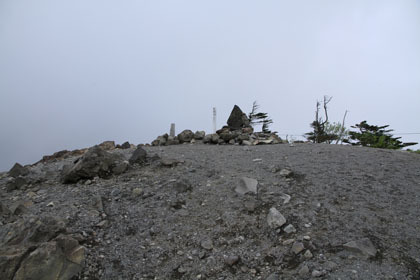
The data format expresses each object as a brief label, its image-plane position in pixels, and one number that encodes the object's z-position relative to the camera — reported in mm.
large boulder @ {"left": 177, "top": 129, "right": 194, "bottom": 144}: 7359
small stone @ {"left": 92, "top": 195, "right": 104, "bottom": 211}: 3164
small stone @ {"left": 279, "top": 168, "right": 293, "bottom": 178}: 3909
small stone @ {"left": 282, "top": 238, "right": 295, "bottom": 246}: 2561
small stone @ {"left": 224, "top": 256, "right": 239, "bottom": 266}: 2396
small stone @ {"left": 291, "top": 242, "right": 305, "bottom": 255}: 2427
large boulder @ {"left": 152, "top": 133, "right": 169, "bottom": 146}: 7332
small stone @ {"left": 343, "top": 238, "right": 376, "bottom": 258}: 2328
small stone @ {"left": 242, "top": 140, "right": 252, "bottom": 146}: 6533
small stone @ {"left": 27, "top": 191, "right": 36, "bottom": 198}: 3624
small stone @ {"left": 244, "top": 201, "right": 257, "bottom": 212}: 3129
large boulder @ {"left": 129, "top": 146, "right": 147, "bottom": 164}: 4645
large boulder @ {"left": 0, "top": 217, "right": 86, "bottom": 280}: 2066
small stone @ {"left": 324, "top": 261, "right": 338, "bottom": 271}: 2178
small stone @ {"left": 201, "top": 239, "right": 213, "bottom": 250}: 2623
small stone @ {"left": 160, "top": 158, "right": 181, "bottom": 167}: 4479
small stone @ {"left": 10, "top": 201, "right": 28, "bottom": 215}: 3078
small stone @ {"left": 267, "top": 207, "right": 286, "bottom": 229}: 2823
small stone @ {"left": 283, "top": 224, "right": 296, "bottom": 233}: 2713
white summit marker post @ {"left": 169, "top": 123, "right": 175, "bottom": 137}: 8883
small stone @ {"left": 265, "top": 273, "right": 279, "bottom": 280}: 2182
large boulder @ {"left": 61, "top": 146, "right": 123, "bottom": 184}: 3988
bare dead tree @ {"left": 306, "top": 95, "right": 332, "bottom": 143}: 13852
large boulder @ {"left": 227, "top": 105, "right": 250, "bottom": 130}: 8430
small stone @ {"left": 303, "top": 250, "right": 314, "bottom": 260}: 2347
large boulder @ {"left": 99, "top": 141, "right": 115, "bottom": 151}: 7680
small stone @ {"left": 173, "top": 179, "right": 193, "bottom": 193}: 3618
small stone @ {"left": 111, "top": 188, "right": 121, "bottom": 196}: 3505
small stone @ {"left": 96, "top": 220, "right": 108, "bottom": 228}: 2863
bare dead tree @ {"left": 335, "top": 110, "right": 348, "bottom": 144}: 14206
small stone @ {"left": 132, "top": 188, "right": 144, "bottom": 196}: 3524
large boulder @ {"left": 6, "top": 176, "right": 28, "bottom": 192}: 4039
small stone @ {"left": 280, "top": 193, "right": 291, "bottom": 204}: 3211
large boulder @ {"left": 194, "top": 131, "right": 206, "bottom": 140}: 7440
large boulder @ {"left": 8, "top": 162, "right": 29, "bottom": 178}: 4605
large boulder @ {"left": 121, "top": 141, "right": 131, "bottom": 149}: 7555
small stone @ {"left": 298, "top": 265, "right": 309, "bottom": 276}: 2173
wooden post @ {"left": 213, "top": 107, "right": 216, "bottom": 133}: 9045
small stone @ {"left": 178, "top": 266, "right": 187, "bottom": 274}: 2373
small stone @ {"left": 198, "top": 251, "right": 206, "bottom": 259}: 2518
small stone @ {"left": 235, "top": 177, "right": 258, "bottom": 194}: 3504
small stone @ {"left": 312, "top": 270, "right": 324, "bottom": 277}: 2124
